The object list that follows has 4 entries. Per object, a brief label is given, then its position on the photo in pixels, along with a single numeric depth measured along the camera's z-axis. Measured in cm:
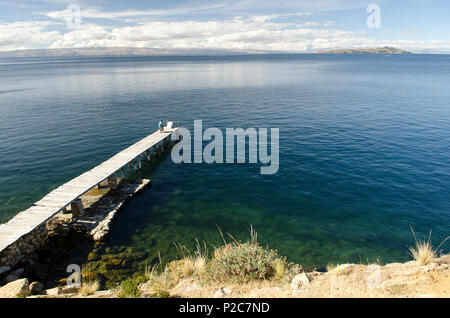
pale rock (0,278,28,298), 1209
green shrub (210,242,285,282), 1218
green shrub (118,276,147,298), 1026
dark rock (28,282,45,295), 1346
